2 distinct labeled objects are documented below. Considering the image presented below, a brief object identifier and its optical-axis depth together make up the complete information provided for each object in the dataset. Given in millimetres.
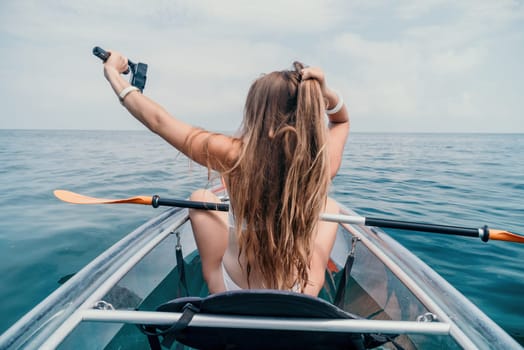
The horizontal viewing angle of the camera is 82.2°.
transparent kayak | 1020
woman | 1313
